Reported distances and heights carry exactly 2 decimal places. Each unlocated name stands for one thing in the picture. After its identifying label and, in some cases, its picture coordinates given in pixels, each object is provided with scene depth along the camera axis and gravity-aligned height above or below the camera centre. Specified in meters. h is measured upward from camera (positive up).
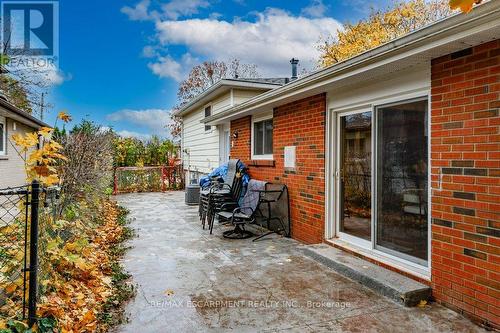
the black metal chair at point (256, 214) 6.19 -0.89
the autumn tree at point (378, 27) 16.39 +7.17
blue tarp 9.15 -0.20
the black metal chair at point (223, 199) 6.91 -0.69
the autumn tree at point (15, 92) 15.85 +3.53
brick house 2.94 +0.12
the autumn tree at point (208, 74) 24.83 +6.80
